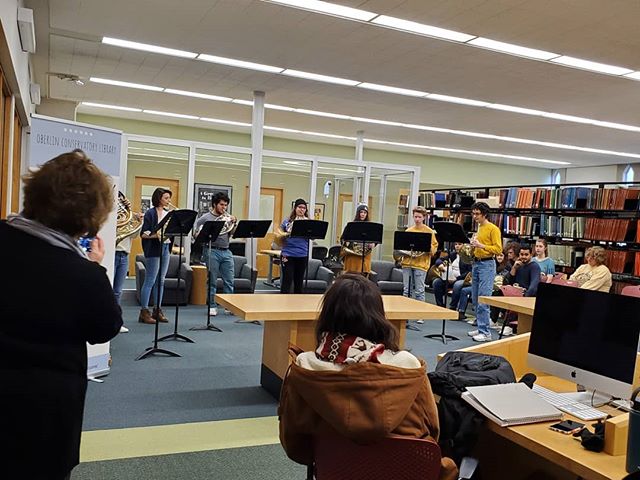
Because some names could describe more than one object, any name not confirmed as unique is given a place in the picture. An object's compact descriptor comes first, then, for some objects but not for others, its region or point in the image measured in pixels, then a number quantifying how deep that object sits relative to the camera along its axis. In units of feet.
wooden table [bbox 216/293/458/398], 12.14
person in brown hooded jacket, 5.27
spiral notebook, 5.97
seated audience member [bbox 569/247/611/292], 20.58
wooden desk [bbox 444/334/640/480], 5.14
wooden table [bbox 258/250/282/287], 32.94
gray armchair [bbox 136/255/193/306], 24.64
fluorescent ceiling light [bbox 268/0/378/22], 16.49
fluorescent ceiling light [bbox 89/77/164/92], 28.22
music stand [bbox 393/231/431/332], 21.70
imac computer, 6.78
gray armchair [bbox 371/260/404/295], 29.45
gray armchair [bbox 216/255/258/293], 26.73
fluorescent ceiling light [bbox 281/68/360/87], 24.54
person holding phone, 4.89
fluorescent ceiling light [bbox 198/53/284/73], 23.06
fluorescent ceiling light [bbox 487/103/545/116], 28.12
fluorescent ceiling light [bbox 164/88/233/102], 29.58
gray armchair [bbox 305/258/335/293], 28.37
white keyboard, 6.53
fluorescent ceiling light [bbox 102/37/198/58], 21.49
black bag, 6.10
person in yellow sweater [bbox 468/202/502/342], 20.83
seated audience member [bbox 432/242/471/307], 27.91
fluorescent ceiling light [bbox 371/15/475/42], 17.54
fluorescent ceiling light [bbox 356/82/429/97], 26.04
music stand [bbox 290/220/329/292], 21.15
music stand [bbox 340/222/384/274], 21.65
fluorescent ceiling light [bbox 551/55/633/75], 19.98
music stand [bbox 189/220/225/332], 18.85
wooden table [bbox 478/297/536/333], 13.57
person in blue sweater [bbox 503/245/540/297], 22.30
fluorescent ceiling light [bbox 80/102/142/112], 34.96
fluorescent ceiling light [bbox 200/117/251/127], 37.35
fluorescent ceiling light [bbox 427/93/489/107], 27.12
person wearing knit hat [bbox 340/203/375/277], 24.36
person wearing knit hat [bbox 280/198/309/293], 22.53
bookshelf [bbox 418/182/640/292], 24.85
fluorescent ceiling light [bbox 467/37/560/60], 18.71
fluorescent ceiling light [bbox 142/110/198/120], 36.16
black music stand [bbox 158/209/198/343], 16.02
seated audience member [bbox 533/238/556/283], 24.10
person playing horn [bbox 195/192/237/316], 21.53
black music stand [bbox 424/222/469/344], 21.36
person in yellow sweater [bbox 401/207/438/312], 22.88
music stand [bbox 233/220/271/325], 20.43
